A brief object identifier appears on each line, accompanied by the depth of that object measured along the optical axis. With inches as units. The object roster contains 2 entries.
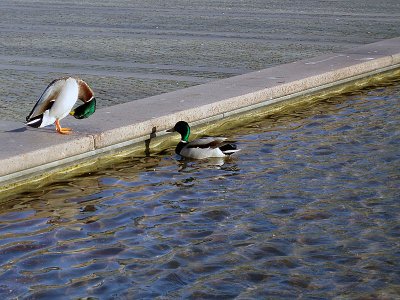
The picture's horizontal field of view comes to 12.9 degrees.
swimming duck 606.0
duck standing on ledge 572.4
